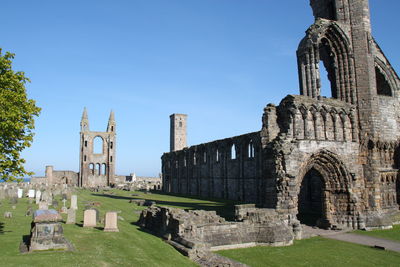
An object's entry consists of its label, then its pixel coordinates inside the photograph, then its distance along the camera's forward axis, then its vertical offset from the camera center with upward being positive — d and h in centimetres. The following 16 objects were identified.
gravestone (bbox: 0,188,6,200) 2491 -122
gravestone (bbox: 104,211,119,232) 1301 -177
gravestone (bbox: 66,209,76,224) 1441 -171
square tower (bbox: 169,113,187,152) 7838 +1099
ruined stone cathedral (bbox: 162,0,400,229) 1730 +249
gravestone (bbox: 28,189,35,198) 2576 -118
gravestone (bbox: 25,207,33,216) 1713 -179
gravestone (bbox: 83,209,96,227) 1395 -172
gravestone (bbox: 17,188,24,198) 2805 -122
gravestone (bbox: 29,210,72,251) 945 -163
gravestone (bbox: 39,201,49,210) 1512 -124
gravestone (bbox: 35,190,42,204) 2305 -124
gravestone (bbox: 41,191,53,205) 2095 -124
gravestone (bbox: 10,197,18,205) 2259 -154
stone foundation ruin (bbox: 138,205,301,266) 1281 -219
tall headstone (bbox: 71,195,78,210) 1908 -137
